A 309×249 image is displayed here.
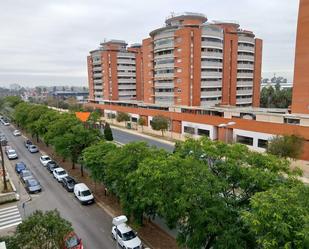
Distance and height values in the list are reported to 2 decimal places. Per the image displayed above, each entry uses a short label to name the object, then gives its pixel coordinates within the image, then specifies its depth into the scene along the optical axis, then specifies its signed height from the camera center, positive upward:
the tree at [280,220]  8.38 -4.56
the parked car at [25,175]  30.48 -10.55
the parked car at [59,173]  30.48 -10.40
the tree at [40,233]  12.83 -7.41
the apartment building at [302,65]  38.38 +3.04
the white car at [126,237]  17.33 -10.39
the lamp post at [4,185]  27.69 -10.50
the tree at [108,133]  49.19 -8.92
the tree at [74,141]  29.81 -6.30
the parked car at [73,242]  15.92 -10.15
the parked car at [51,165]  33.97 -10.43
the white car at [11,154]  40.37 -10.53
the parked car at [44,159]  36.83 -10.46
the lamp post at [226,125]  42.44 -6.65
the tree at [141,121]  62.50 -8.41
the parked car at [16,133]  59.28 -10.56
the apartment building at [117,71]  86.70 +5.37
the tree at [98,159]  22.68 -6.42
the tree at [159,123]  53.56 -7.68
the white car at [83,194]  24.38 -10.29
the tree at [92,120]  38.12 -5.12
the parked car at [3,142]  47.61 -10.08
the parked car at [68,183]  27.59 -10.47
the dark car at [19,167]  33.62 -10.53
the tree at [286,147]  31.05 -7.38
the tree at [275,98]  72.94 -3.73
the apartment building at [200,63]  57.12 +5.40
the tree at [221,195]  12.31 -5.58
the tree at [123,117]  70.03 -8.25
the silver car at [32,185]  27.61 -10.66
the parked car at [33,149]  44.50 -10.61
